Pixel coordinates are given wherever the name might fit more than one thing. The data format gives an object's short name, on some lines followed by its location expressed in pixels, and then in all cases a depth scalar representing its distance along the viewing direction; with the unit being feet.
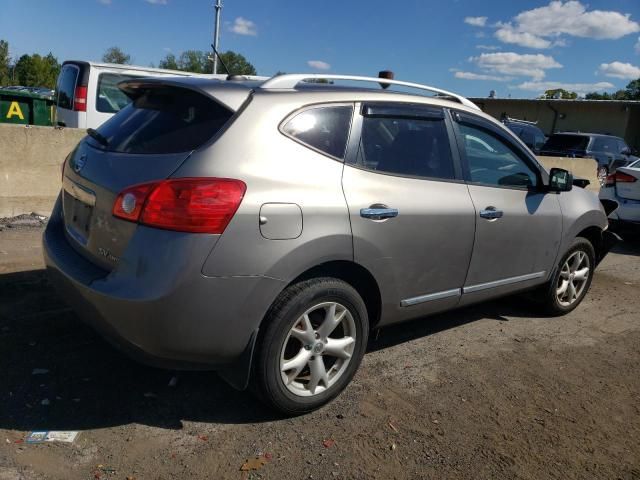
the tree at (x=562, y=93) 250.31
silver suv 8.54
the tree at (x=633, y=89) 235.48
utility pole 67.10
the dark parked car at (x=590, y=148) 61.46
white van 27.71
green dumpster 30.55
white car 27.27
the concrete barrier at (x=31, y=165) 21.12
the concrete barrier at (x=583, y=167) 40.34
